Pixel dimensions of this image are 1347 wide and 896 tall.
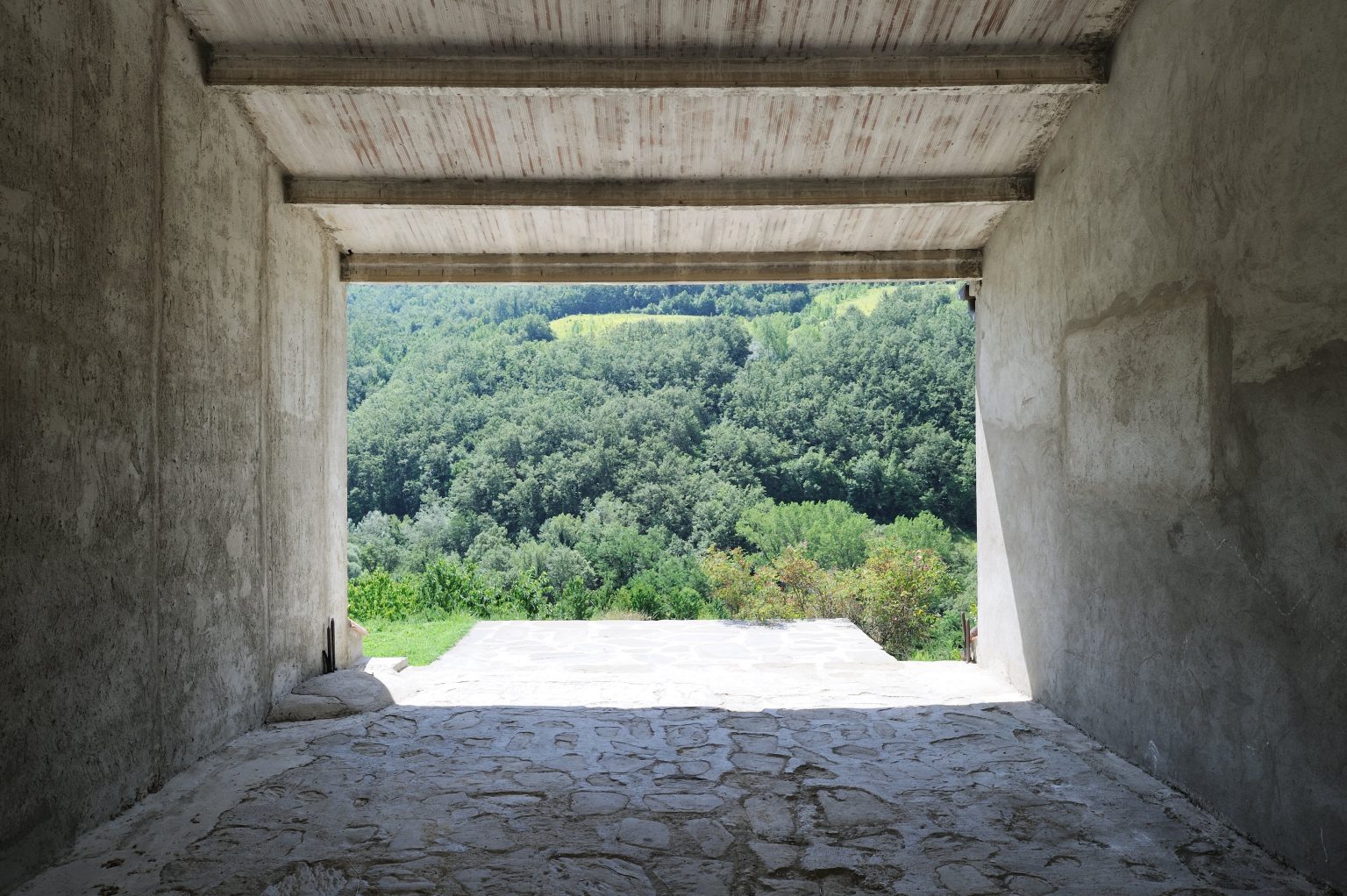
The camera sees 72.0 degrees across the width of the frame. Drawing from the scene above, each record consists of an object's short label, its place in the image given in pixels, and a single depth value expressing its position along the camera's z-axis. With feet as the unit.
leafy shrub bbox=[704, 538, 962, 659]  44.06
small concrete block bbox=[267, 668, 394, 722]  18.97
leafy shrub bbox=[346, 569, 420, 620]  37.78
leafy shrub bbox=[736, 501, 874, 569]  92.99
